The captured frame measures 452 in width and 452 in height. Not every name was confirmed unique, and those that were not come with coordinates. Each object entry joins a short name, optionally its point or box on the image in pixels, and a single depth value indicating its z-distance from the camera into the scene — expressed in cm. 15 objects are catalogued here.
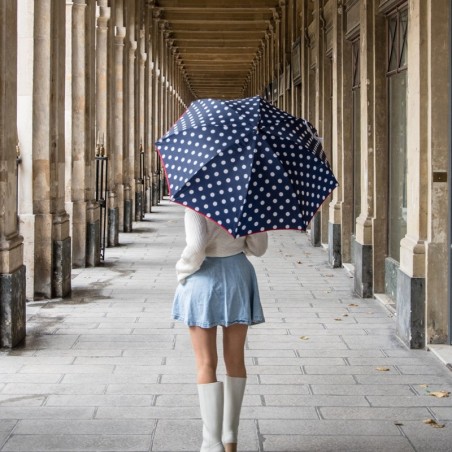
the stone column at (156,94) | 2977
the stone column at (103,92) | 1623
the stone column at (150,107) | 2686
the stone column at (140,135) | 2261
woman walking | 430
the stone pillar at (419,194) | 752
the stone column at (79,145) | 1299
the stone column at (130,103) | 2106
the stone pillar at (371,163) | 1028
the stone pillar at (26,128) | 983
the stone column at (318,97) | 1662
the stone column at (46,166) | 1001
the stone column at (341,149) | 1336
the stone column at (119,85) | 1891
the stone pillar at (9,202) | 752
